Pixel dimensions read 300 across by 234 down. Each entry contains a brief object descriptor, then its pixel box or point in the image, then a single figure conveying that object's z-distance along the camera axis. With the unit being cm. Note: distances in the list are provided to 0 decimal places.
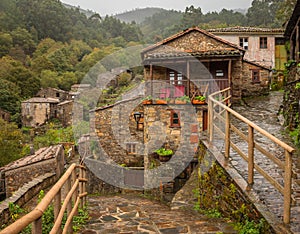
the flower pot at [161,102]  1271
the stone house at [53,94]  5053
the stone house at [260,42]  2466
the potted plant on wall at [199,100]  1230
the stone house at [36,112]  4219
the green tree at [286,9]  3105
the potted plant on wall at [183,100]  1236
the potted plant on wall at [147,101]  1278
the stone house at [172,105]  1260
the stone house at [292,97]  780
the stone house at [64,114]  4297
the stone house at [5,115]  4286
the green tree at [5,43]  6862
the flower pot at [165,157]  1255
